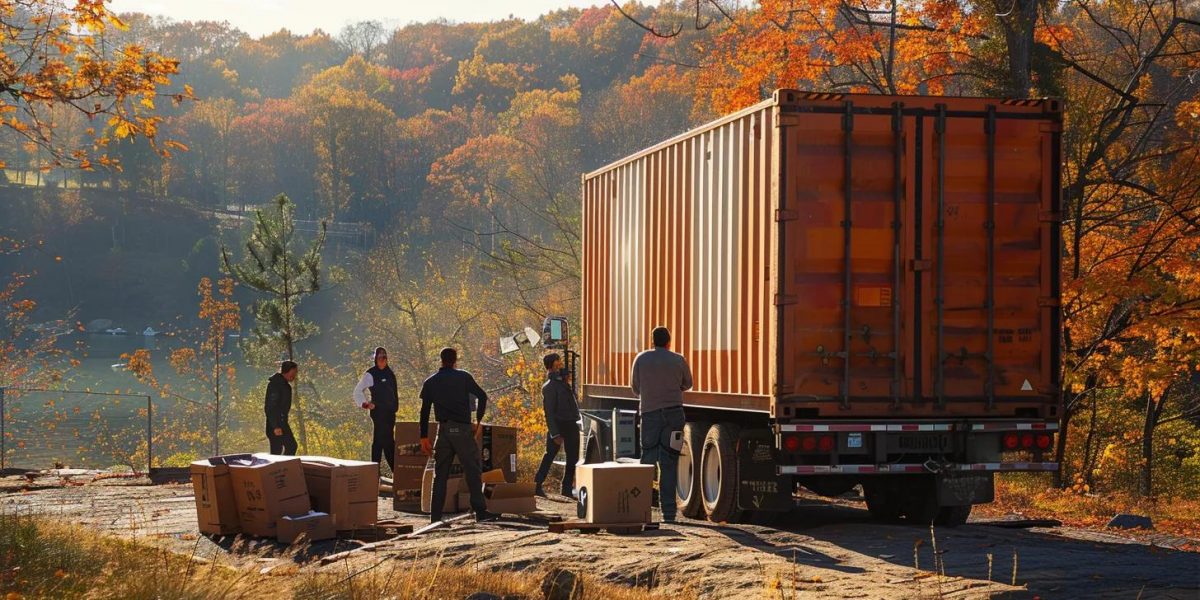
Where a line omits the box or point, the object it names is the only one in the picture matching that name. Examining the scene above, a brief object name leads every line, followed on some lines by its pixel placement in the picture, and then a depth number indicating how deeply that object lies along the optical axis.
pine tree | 40.16
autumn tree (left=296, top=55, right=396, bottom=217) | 95.88
